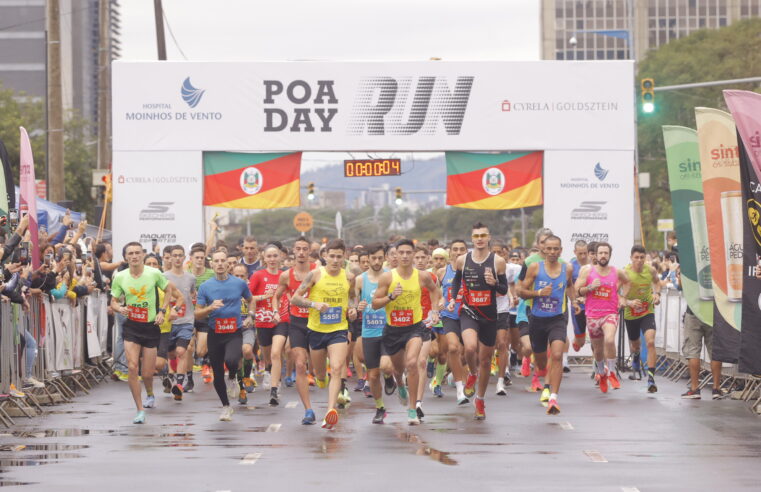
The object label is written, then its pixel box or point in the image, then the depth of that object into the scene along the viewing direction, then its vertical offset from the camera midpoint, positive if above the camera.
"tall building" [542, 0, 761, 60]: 183.00 +30.55
